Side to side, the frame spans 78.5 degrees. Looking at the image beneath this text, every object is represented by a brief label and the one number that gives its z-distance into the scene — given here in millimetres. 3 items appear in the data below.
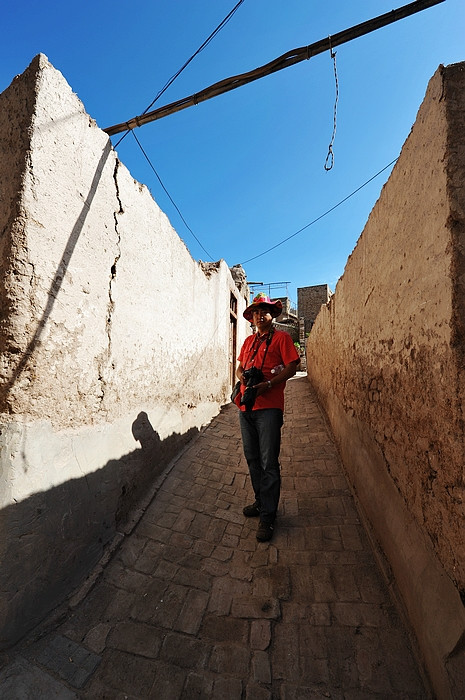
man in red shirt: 2445
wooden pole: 2336
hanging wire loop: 3542
